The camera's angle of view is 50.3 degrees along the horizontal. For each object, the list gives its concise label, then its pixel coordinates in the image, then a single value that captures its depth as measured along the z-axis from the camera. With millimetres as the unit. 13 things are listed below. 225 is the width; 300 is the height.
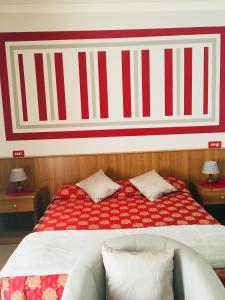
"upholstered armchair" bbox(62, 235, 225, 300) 1103
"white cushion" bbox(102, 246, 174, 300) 1215
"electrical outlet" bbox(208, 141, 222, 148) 2869
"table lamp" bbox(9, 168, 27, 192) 2626
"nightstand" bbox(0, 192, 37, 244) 2565
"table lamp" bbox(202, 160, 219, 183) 2669
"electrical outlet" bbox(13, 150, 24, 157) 2823
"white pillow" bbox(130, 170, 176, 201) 2486
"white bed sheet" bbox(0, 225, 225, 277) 1514
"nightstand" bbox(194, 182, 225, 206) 2611
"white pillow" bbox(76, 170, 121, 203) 2507
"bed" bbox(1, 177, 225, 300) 1435
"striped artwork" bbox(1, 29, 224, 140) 2721
